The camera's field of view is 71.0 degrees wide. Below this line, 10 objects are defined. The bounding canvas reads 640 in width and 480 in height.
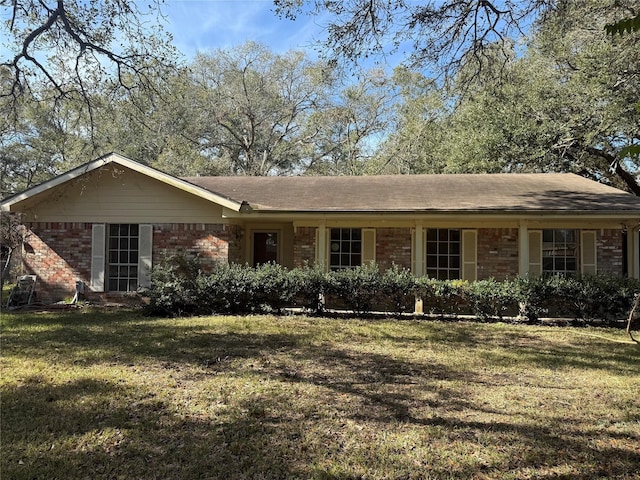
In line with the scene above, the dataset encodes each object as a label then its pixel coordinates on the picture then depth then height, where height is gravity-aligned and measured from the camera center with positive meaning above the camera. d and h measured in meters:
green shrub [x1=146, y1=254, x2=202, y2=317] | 10.25 -0.88
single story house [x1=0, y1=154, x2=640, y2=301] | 11.24 +0.70
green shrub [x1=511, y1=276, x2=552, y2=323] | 9.84 -0.82
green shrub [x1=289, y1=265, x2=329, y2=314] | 10.35 -0.69
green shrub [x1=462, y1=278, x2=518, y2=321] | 9.99 -0.91
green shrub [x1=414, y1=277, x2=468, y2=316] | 10.19 -0.88
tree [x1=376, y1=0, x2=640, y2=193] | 13.32 +5.14
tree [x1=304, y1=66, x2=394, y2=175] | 28.52 +8.51
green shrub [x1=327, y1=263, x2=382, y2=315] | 10.31 -0.68
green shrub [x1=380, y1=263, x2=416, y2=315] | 10.24 -0.74
